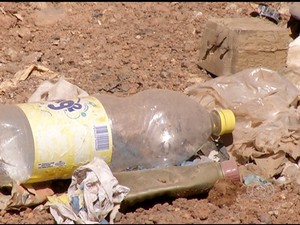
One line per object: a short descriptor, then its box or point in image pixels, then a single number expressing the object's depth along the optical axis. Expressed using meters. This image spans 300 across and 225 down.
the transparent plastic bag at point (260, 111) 6.24
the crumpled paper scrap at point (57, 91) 6.45
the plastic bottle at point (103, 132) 5.57
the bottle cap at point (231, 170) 5.75
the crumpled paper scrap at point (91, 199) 5.21
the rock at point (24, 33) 7.78
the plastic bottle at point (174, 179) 5.50
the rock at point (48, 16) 8.05
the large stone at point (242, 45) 7.07
